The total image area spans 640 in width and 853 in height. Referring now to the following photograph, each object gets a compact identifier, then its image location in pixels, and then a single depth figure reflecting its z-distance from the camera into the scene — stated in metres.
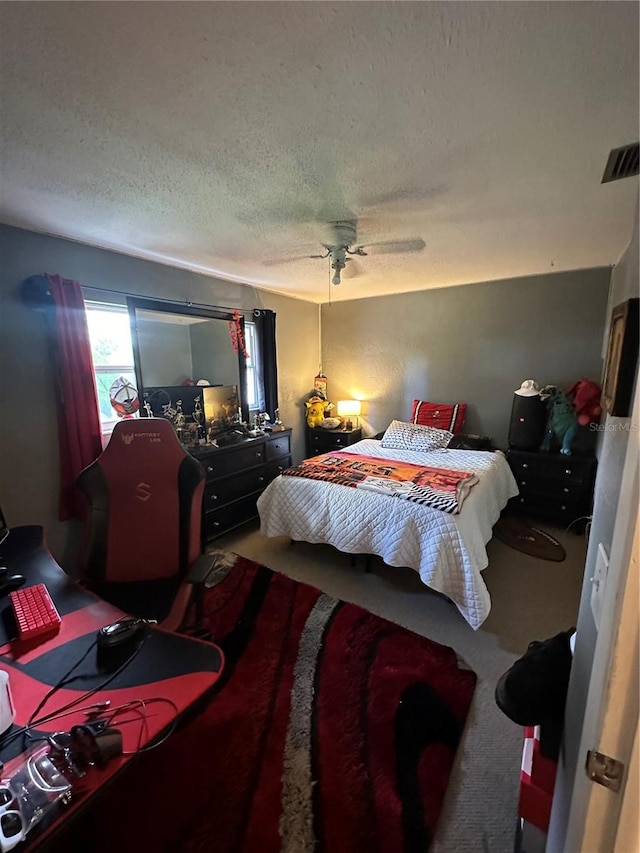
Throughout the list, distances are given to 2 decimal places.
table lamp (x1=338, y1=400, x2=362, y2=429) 4.31
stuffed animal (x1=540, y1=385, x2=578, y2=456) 3.04
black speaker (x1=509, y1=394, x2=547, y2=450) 3.18
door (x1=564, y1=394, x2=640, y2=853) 0.46
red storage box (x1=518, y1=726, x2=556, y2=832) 0.89
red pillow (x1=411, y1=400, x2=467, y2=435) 3.71
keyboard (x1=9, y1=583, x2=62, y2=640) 1.05
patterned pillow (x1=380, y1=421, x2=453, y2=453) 3.43
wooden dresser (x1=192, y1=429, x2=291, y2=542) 2.82
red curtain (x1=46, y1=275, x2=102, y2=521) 2.16
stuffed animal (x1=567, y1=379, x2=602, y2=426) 2.90
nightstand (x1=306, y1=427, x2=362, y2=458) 4.18
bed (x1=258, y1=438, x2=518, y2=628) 1.93
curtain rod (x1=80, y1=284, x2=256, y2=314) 2.42
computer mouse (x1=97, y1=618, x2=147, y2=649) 0.99
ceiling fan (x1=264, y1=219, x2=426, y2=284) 2.00
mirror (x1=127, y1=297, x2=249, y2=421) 2.72
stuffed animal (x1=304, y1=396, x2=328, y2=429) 4.28
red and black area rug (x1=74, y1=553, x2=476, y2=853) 1.10
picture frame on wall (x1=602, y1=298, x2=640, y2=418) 0.60
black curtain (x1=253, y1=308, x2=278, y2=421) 3.64
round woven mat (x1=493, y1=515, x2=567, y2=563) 2.69
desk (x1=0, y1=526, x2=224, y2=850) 0.74
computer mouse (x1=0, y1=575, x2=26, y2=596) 1.25
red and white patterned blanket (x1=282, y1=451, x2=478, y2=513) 2.19
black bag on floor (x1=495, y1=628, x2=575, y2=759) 0.90
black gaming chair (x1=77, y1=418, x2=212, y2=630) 1.60
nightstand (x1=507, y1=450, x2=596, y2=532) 2.93
